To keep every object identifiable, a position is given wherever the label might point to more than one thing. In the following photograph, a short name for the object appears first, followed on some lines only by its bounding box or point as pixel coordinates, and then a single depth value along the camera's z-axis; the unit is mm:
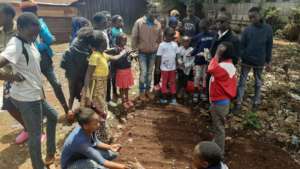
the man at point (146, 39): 4555
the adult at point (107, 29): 3686
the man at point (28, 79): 2298
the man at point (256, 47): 4135
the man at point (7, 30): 3086
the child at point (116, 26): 4405
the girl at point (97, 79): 3009
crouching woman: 2155
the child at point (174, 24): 4945
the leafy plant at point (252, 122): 4041
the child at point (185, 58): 4574
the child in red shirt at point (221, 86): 2941
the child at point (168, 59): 4393
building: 11561
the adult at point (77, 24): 3708
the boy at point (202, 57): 4413
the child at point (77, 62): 3213
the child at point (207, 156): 1783
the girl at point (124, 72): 4277
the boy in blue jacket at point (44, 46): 3370
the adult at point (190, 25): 4916
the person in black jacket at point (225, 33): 3780
